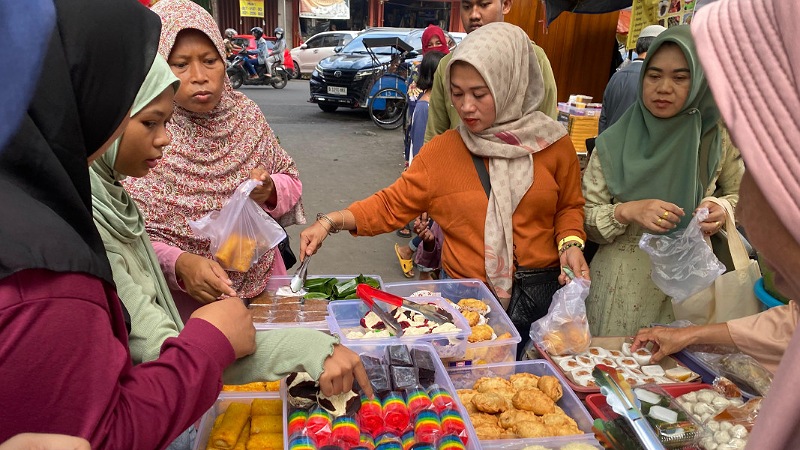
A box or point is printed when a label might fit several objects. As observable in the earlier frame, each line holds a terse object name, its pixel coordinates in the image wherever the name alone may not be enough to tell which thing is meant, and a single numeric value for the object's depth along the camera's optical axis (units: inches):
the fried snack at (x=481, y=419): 62.4
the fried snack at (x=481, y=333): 72.4
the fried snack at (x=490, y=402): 63.3
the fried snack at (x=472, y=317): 76.1
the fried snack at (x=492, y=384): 66.9
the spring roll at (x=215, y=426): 54.0
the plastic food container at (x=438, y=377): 52.3
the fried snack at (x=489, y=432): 59.7
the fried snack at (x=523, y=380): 68.0
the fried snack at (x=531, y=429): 58.7
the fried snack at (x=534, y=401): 63.3
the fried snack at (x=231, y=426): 53.6
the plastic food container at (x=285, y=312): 74.8
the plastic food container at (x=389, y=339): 67.1
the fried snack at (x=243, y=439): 54.1
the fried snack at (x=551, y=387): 65.5
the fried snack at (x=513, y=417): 61.6
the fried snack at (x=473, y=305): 79.7
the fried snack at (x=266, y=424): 55.3
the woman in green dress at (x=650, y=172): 86.2
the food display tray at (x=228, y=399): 58.1
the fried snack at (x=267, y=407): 57.2
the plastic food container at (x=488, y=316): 72.2
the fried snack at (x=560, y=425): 59.4
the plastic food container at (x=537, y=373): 57.2
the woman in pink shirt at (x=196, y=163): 76.1
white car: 772.0
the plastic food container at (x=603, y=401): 62.4
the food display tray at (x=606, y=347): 68.9
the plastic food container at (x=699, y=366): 73.0
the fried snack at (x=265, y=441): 53.5
